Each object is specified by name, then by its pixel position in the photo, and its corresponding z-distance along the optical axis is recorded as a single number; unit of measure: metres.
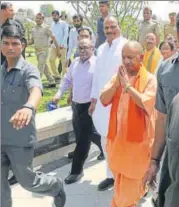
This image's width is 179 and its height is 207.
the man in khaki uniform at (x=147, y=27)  6.95
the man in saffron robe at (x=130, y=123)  2.73
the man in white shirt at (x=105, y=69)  3.35
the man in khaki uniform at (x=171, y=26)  7.24
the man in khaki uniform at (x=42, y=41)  7.94
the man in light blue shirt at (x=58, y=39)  8.30
